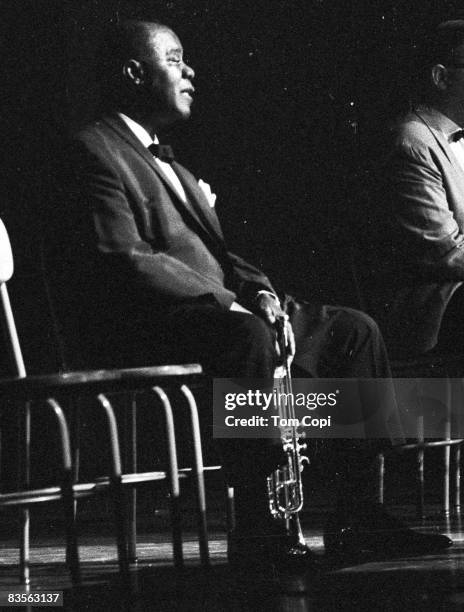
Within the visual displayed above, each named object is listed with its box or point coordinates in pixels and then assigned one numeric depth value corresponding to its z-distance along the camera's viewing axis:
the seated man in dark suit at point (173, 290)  4.60
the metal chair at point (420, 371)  6.10
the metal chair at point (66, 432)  3.64
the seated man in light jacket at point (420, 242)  6.00
